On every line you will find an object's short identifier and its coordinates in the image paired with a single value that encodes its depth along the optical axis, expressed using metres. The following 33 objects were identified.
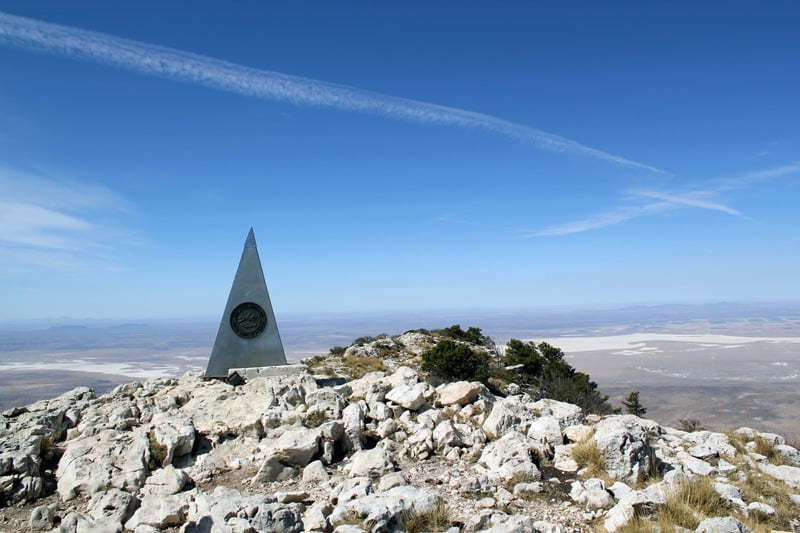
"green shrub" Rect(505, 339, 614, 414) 20.13
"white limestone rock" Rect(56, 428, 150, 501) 8.49
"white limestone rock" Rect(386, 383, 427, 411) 11.36
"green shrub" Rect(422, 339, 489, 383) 20.72
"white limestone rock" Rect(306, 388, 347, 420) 11.02
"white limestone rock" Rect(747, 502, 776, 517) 6.57
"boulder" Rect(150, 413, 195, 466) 9.45
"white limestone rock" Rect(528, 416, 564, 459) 9.05
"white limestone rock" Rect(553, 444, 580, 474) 8.41
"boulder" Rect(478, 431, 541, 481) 8.07
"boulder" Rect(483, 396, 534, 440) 10.13
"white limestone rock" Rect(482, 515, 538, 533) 5.75
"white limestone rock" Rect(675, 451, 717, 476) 8.48
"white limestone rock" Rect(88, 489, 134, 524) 6.93
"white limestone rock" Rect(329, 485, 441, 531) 6.23
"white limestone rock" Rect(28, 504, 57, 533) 7.23
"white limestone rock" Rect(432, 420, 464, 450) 9.58
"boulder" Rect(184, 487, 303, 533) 6.05
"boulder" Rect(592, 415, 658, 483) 7.91
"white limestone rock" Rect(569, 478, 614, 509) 6.78
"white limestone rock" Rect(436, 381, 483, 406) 11.77
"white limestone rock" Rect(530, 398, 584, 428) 10.64
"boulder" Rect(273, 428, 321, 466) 9.02
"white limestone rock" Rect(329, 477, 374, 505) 7.15
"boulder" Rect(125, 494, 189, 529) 6.71
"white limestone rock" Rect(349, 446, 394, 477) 8.47
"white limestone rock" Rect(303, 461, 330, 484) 8.45
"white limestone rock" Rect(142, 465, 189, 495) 8.23
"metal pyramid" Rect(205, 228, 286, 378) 15.81
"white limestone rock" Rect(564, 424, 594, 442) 9.49
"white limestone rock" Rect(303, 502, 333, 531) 6.23
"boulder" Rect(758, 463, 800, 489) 8.24
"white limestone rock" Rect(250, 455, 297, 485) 8.51
